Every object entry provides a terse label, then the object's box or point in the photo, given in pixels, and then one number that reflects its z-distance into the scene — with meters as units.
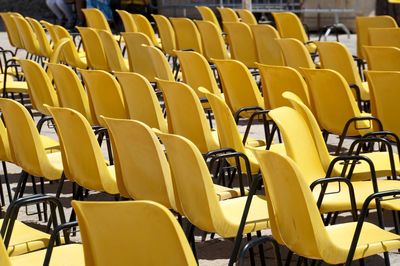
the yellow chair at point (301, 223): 5.83
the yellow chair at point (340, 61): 11.55
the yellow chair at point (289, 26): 16.41
